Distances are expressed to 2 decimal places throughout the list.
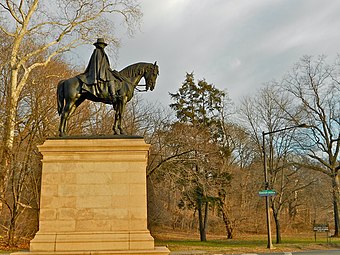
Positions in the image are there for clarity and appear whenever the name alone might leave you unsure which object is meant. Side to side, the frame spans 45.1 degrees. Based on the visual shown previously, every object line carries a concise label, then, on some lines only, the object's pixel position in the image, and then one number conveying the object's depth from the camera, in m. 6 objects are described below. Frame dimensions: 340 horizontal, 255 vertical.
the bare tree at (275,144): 36.16
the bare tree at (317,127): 35.91
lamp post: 25.97
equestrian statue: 12.02
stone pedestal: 10.70
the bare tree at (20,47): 24.22
